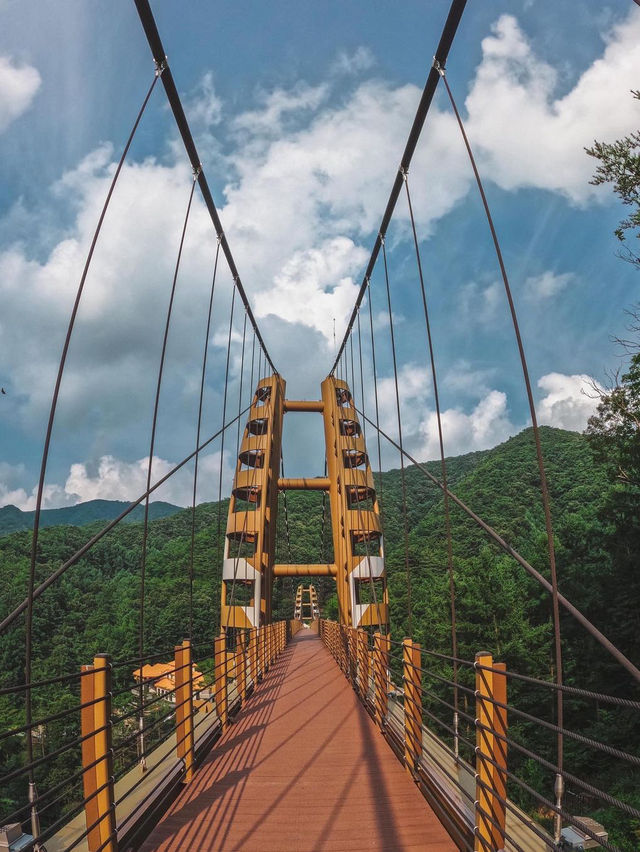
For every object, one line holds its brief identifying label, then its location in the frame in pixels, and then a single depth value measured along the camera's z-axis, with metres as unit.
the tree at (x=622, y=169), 9.80
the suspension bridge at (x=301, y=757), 2.39
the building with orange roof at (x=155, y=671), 26.84
